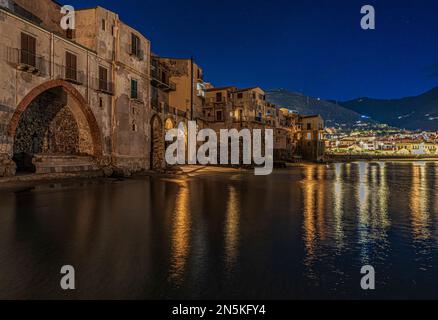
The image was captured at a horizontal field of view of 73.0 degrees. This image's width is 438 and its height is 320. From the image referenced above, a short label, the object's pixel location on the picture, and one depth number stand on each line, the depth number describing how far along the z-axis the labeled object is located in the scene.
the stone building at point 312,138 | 91.75
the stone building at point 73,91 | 20.33
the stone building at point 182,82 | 51.56
